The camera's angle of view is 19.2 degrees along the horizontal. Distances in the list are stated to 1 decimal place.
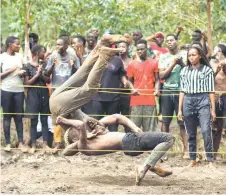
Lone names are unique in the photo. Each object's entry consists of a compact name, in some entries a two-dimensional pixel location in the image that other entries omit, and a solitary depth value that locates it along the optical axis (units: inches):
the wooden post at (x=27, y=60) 468.3
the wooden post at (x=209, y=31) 471.5
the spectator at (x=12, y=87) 452.4
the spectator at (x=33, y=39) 505.8
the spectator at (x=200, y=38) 466.6
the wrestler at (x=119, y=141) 349.5
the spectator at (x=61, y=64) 447.2
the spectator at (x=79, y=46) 464.4
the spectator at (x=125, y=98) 465.3
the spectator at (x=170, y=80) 438.6
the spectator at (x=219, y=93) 420.8
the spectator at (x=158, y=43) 487.2
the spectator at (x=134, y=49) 472.7
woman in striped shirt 400.5
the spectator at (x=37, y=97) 456.1
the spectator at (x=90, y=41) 462.0
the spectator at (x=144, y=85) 439.8
